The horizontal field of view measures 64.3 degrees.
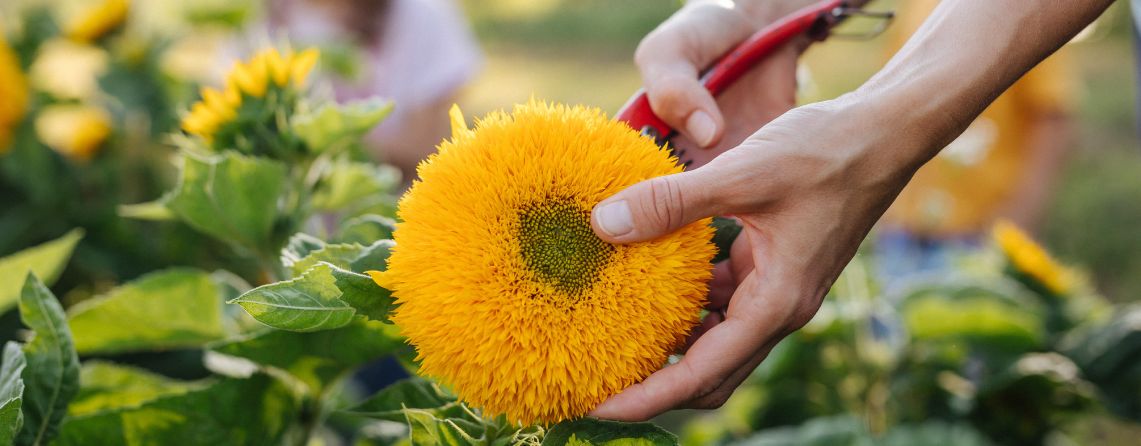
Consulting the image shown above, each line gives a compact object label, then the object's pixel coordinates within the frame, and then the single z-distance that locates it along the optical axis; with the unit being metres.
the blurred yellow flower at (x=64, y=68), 1.71
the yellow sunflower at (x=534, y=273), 0.61
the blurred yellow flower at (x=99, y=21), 1.61
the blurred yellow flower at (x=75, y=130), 1.69
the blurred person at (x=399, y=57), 2.27
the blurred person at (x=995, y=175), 2.47
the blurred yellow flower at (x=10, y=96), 1.55
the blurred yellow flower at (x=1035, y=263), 1.39
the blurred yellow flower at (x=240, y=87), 0.90
